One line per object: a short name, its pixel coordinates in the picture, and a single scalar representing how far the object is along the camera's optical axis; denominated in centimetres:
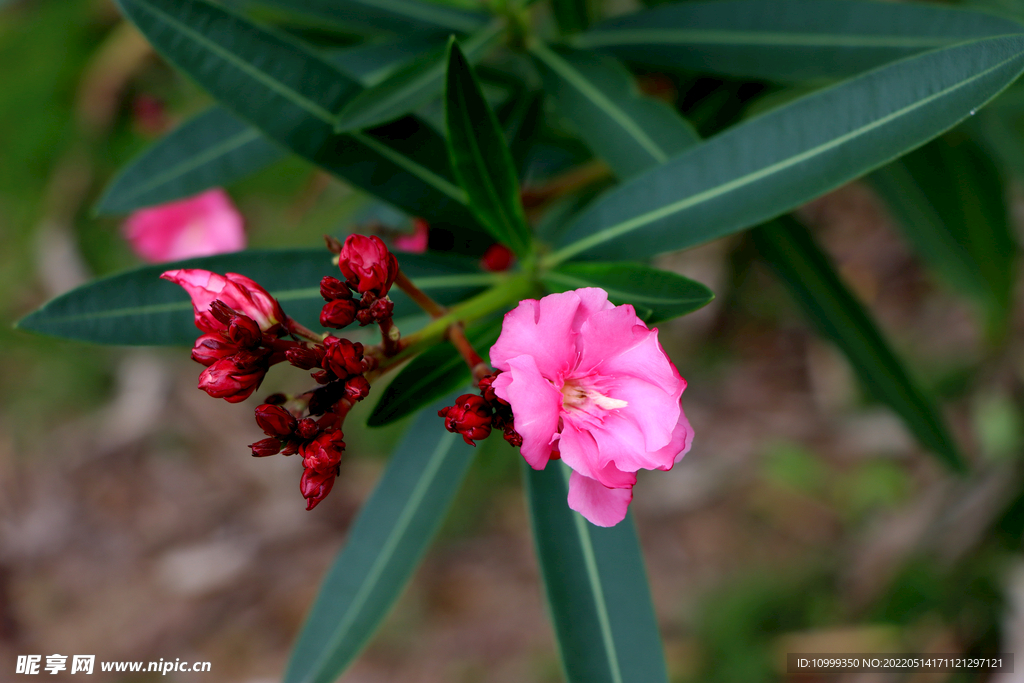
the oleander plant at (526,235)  48
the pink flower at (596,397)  47
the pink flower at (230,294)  48
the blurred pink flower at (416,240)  57
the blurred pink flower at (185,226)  63
